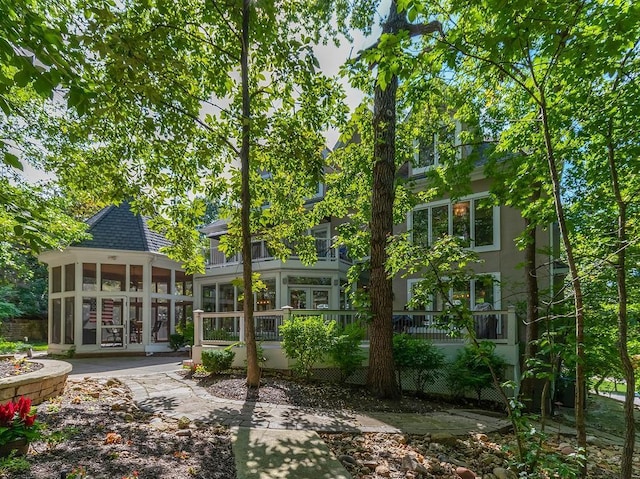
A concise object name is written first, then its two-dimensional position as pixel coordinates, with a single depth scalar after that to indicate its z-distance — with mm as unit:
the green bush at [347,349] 7250
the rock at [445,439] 4416
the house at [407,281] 8680
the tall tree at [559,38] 2963
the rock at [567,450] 4324
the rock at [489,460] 3920
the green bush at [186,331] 13695
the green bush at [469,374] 7393
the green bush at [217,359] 7730
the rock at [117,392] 6209
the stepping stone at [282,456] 3225
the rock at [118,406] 5141
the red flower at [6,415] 3073
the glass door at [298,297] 15703
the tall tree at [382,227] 6770
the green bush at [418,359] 7547
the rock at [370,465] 3527
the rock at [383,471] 3408
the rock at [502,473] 3572
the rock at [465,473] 3445
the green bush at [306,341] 7137
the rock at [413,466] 3484
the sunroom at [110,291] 12984
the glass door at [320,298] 15781
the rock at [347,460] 3600
